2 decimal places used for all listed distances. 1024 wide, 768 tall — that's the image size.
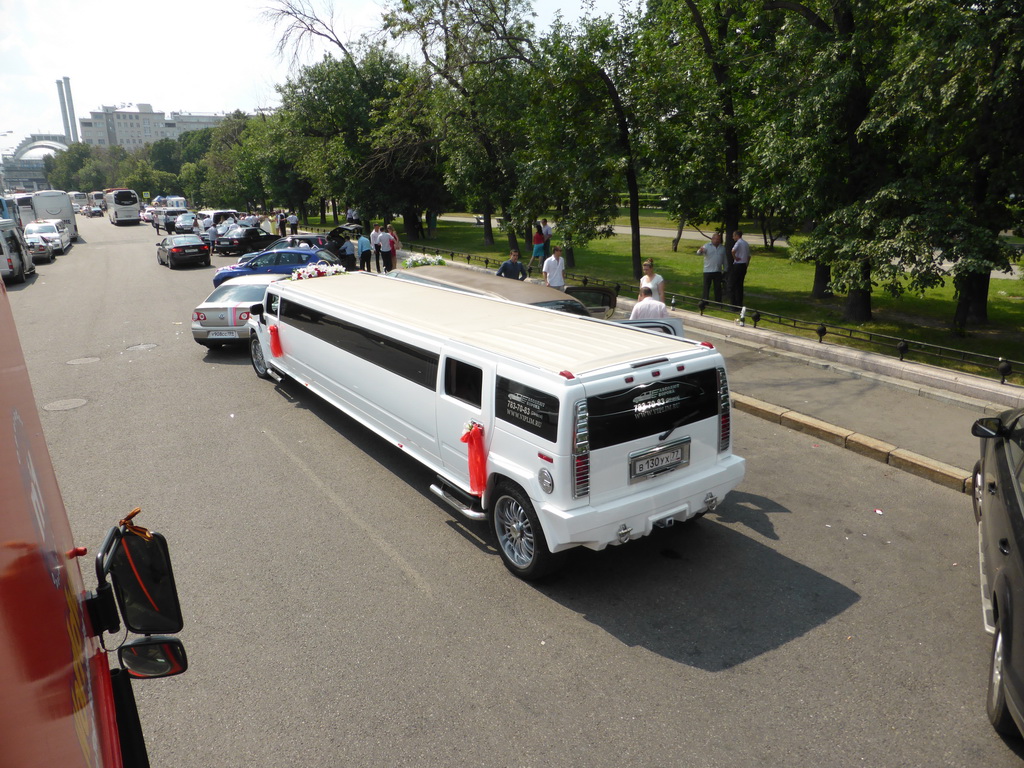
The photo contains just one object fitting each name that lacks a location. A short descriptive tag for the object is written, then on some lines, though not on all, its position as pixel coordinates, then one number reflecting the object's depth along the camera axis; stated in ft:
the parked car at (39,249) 103.86
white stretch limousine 18.49
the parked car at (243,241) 107.76
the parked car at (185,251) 94.43
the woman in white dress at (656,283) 37.86
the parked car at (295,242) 83.20
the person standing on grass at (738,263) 52.42
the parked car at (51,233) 116.26
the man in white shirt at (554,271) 53.98
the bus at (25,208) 155.32
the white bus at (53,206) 151.12
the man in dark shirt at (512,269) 53.78
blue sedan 71.26
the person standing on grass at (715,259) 54.08
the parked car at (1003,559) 13.00
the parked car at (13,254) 80.94
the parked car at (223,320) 45.73
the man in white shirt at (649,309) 32.33
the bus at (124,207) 207.21
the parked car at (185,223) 143.38
